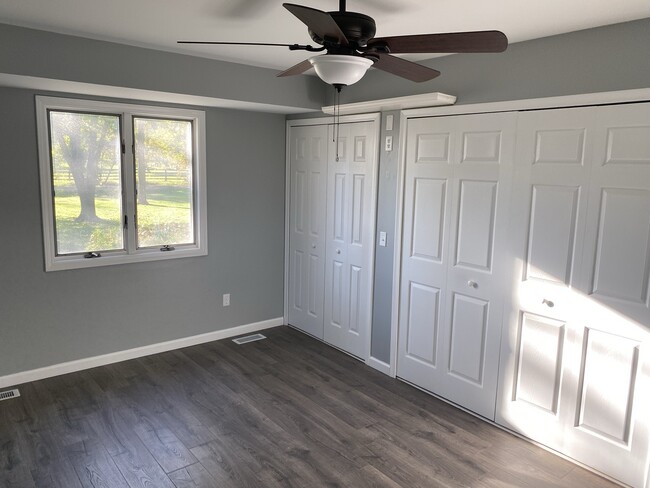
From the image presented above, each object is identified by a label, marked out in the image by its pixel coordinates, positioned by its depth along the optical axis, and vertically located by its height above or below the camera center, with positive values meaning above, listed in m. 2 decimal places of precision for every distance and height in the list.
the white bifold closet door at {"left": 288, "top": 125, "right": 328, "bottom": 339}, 4.38 -0.41
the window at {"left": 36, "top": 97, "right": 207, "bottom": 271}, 3.52 -0.03
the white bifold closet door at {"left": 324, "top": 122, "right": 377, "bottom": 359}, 3.90 -0.45
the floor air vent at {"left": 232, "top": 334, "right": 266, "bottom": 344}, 4.49 -1.50
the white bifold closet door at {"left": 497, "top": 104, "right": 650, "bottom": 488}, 2.44 -0.55
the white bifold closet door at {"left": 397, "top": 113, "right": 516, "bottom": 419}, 3.04 -0.46
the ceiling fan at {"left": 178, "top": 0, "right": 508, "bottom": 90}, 1.65 +0.52
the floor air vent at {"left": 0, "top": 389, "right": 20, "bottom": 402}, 3.31 -1.54
